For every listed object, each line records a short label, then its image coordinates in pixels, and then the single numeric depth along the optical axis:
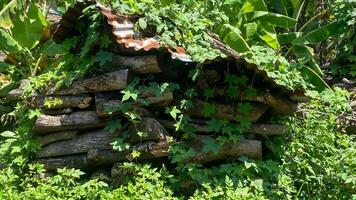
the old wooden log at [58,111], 5.80
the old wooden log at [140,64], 5.56
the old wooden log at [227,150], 5.57
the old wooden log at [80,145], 5.63
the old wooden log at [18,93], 6.65
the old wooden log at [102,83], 5.56
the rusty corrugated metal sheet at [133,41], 5.47
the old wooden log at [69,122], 5.69
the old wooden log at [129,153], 5.42
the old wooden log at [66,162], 5.68
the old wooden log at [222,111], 5.70
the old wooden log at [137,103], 5.53
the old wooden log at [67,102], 5.75
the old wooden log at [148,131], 5.46
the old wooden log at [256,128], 5.65
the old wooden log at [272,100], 5.64
